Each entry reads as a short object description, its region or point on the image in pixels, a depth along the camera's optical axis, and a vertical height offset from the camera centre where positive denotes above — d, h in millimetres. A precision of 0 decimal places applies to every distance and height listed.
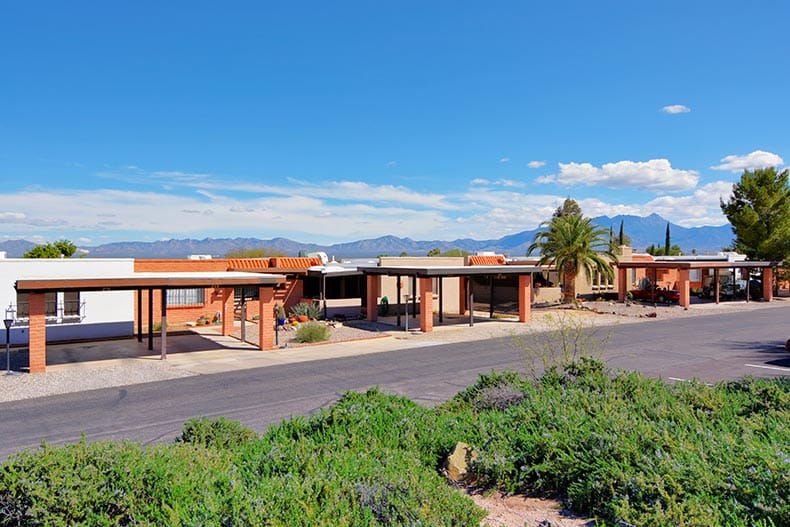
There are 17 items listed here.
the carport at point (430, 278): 24141 -734
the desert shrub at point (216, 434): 7230 -2174
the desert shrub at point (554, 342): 16266 -2887
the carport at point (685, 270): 35000 -555
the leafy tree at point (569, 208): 72625 +6769
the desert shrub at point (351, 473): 4574 -1970
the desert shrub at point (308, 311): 27955 -2363
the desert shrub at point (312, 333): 21953 -2687
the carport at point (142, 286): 16125 -731
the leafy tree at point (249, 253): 56250 +874
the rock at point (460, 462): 6520 -2273
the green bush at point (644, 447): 4797 -1919
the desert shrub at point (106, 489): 4754 -1943
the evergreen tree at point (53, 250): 35406 +722
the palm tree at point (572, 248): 34406 +845
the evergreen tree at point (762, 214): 44469 +3754
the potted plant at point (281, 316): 27056 -2583
